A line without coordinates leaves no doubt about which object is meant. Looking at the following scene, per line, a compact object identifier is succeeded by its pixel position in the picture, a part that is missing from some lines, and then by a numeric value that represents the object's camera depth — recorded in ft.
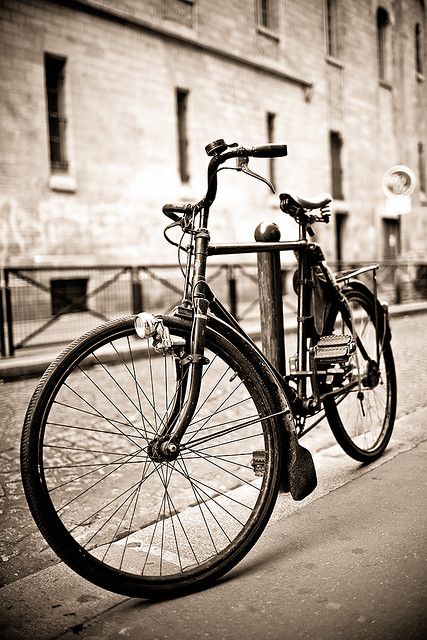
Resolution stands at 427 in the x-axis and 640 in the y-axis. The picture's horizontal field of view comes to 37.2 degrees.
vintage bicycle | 6.53
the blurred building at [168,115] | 39.60
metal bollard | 9.34
